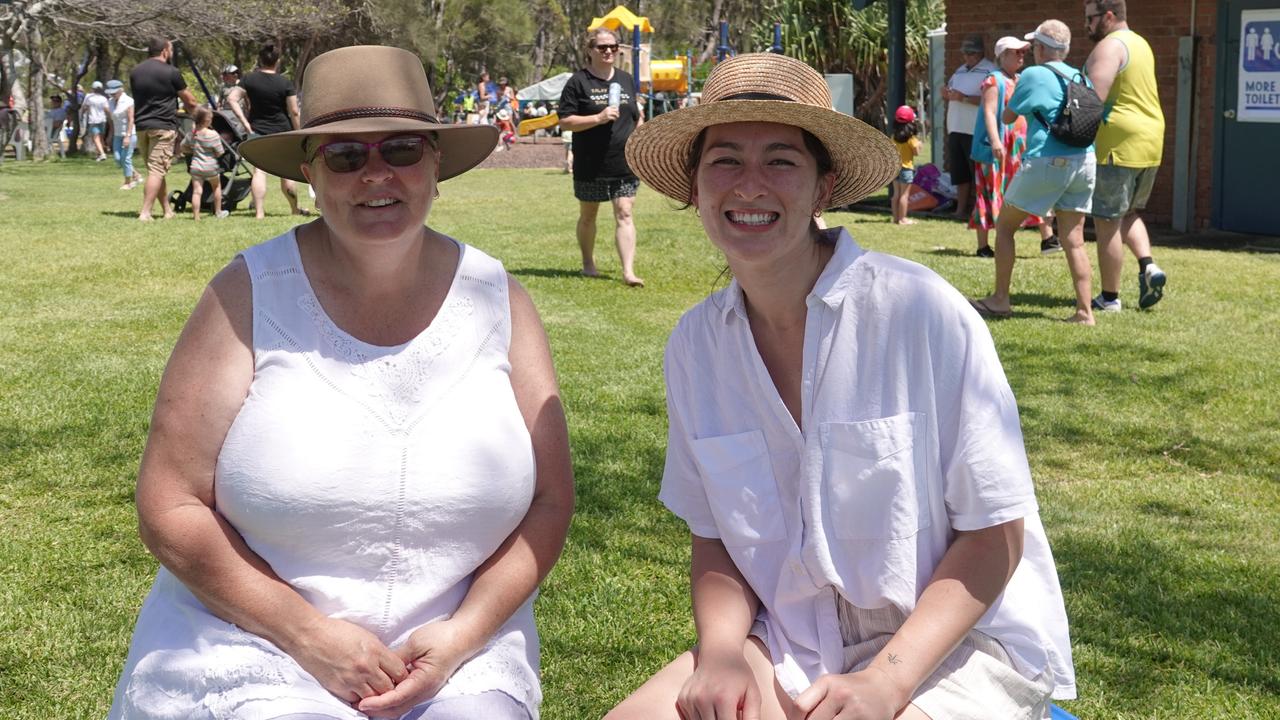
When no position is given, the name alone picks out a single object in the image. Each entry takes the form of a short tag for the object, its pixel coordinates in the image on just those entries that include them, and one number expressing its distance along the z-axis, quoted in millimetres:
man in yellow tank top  8711
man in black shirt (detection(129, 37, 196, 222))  15695
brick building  13930
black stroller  16500
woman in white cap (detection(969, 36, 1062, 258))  11289
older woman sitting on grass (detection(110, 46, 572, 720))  2471
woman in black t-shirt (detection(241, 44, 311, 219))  14828
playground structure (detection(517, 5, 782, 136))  29023
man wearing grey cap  14305
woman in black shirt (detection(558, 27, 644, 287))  10297
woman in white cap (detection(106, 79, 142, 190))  22453
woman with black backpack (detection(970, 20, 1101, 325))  8367
